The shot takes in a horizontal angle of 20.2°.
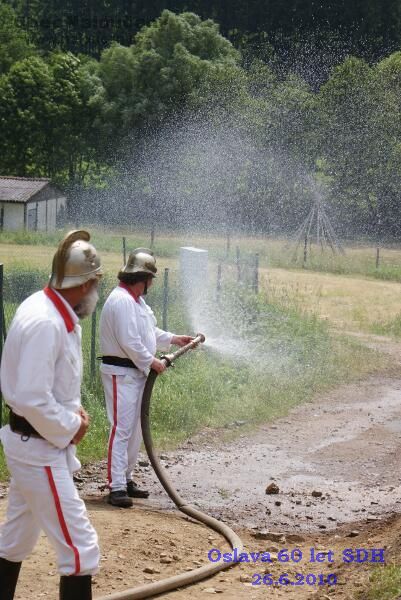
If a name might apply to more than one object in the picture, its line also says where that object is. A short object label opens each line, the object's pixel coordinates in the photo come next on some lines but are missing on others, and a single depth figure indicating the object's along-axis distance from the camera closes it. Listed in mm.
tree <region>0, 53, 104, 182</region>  51531
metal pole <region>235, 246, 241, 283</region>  20703
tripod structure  39250
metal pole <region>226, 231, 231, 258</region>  33844
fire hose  6080
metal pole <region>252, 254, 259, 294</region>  19809
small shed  41188
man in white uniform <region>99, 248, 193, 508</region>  7984
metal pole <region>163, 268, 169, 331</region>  13367
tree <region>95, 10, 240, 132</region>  50344
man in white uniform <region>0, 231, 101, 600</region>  4785
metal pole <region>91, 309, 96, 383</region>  11508
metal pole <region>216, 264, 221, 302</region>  17653
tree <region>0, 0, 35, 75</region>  64438
